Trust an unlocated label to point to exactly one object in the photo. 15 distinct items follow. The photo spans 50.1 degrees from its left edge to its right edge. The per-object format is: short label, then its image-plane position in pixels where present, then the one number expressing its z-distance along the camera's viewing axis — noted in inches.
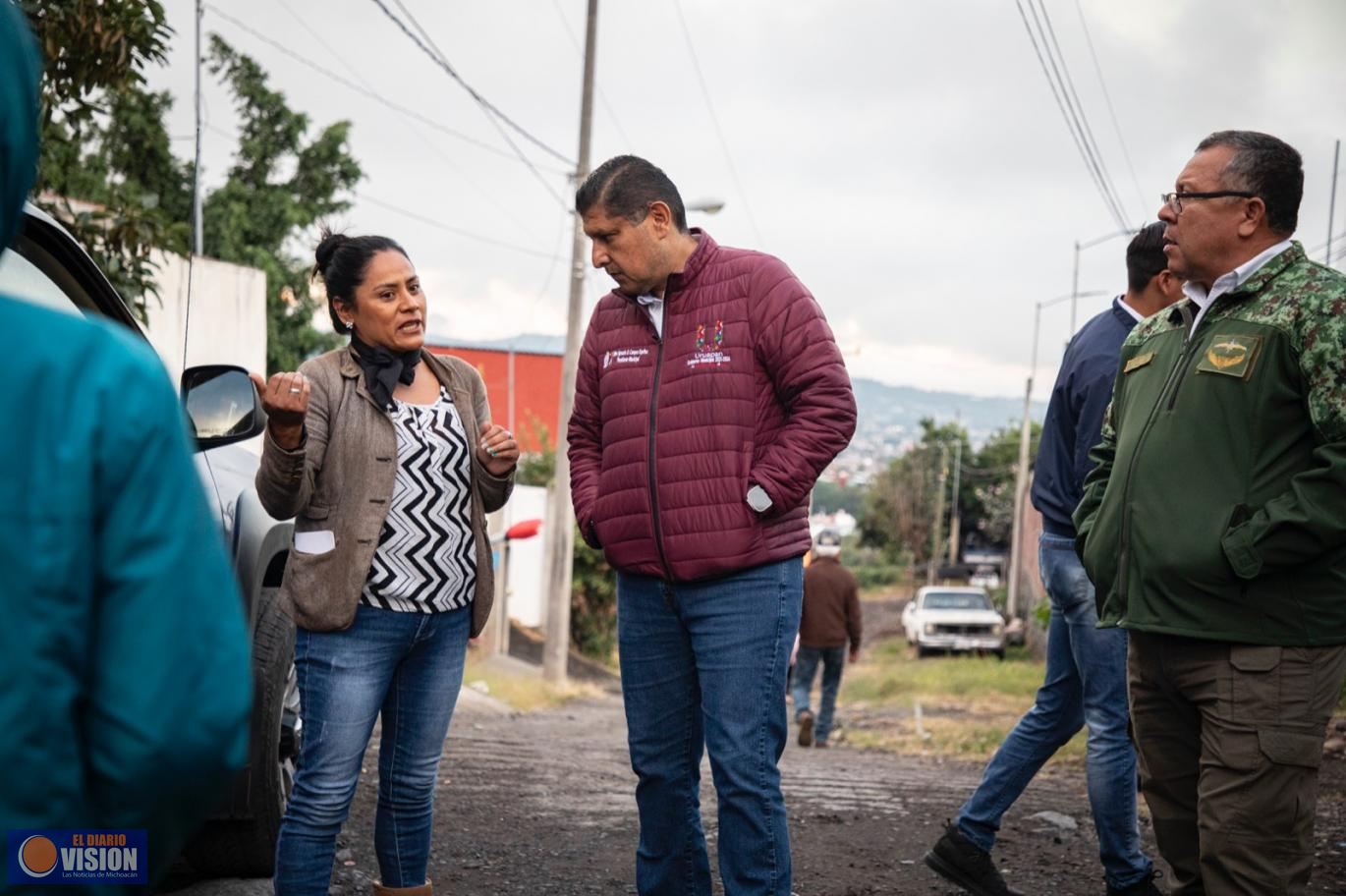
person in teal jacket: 50.5
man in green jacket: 125.5
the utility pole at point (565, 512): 714.2
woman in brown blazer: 142.0
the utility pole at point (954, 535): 2906.0
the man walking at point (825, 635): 532.1
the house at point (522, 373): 1968.5
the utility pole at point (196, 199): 213.6
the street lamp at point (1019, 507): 1638.8
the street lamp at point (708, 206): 773.3
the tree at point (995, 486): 3201.3
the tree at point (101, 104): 261.7
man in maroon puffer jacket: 144.6
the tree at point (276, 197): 1101.1
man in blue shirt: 179.0
